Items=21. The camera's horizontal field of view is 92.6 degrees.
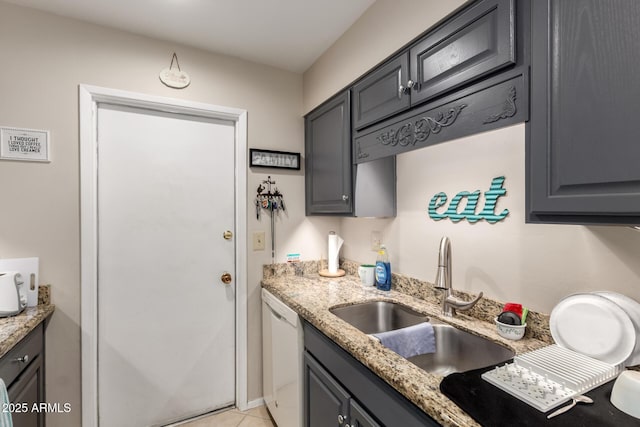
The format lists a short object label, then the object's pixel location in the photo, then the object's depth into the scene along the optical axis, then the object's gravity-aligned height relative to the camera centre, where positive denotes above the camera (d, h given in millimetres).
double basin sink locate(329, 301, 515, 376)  1158 -537
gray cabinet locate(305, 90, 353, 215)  1752 +356
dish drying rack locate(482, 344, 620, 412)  745 -438
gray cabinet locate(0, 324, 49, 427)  1235 -731
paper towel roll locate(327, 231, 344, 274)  2146 -269
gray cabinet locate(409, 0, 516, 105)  926 +567
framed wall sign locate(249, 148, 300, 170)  2102 +391
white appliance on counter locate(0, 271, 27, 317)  1395 -369
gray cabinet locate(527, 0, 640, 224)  668 +244
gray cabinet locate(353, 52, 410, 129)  1311 +577
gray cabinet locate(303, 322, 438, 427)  911 -647
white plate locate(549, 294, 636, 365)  869 -344
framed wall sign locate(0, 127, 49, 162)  1539 +360
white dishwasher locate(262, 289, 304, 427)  1562 -845
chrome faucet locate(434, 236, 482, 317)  1368 -286
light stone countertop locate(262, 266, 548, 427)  786 -460
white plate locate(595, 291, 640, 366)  864 -282
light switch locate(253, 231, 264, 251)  2127 -187
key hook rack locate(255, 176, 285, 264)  2133 +87
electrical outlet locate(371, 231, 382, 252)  1973 -169
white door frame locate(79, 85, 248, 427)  1685 -53
